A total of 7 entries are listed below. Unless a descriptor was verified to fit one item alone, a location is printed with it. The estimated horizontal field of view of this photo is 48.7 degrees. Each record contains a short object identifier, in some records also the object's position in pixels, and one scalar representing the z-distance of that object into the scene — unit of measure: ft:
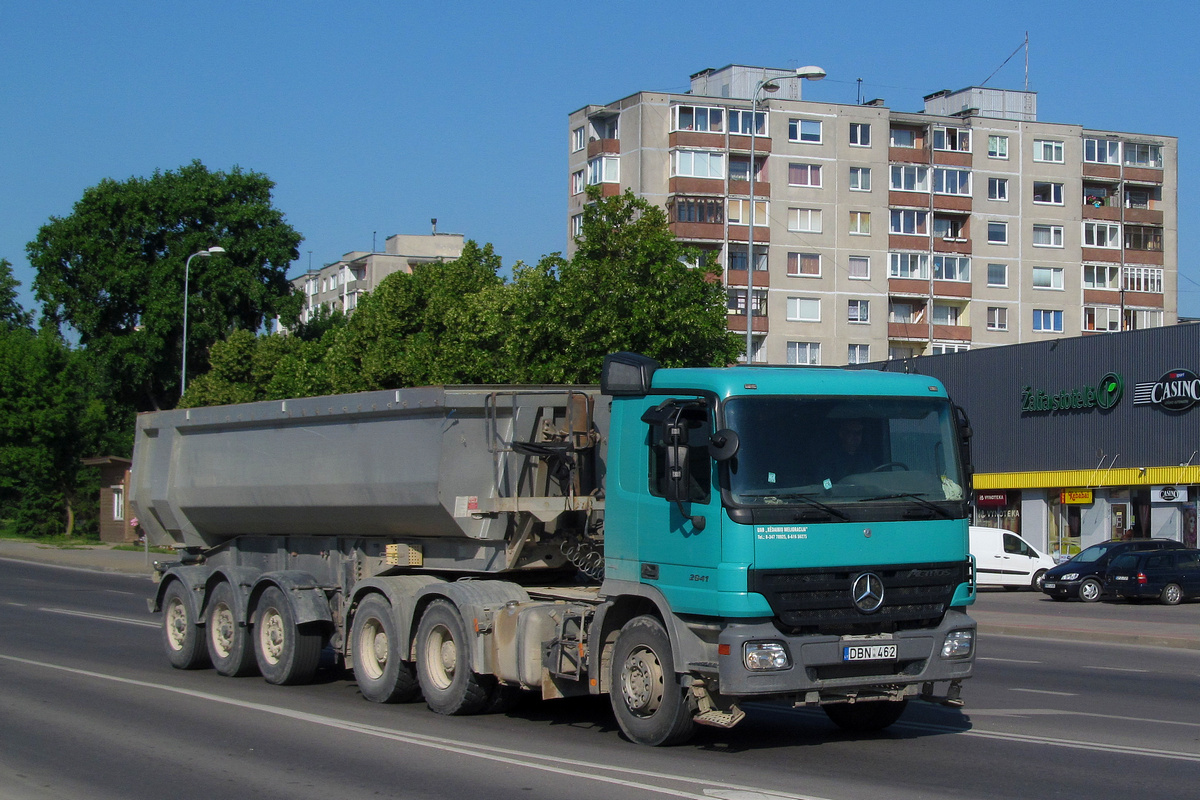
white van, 116.88
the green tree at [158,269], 201.98
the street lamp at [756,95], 94.84
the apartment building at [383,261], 393.70
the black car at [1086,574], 102.68
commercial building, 125.80
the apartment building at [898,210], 234.99
